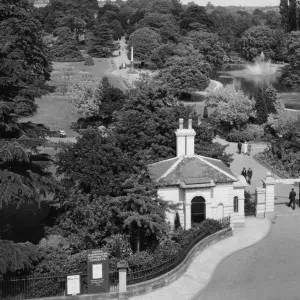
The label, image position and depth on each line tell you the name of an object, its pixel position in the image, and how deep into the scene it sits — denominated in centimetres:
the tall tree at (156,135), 3150
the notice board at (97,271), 1981
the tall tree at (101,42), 11453
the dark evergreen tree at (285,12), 11981
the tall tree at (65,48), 10731
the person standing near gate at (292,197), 2995
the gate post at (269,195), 2900
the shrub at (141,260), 2120
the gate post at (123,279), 2002
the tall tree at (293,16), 11731
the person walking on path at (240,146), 4381
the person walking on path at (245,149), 4356
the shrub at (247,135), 4744
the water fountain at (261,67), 10654
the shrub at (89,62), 10259
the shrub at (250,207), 2963
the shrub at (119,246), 2233
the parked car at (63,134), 4731
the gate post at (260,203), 2914
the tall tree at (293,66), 8408
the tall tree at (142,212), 2250
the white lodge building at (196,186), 2609
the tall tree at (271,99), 5128
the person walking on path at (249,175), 3578
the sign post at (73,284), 1961
